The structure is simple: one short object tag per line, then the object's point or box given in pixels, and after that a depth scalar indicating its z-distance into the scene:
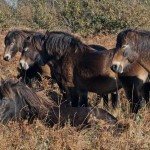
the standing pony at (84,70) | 13.62
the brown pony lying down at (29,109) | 10.28
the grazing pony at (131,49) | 12.31
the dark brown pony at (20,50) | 18.28
